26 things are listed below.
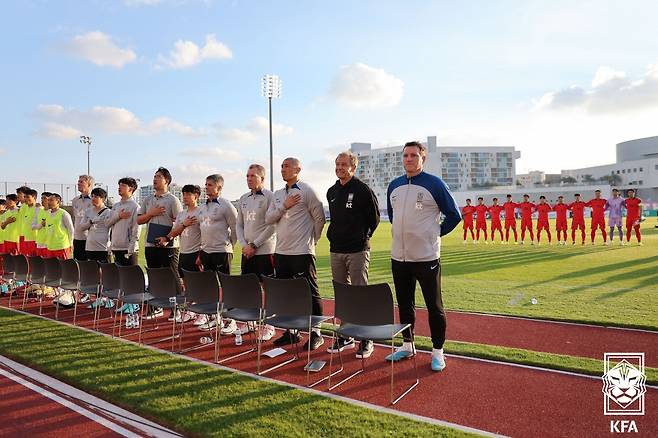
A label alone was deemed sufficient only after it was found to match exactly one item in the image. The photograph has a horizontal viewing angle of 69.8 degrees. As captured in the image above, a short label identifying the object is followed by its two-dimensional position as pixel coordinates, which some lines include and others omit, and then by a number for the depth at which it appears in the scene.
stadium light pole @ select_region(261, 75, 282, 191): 24.72
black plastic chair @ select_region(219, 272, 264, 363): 4.83
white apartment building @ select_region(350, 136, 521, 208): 118.00
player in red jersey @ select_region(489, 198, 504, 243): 19.44
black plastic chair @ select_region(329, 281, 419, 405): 3.96
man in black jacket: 5.04
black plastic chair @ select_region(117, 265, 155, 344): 5.88
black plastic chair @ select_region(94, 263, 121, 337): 6.32
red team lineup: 16.70
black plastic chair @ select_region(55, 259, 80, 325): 6.88
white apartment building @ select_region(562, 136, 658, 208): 79.12
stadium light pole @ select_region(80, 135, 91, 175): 47.19
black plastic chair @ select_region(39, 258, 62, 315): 7.23
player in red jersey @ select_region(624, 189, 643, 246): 16.45
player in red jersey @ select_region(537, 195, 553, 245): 17.95
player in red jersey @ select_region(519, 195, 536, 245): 18.48
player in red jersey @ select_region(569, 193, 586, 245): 17.36
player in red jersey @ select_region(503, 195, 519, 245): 18.81
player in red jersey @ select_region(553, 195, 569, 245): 17.83
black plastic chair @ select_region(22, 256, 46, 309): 7.51
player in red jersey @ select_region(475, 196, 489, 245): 19.72
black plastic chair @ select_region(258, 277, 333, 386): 4.48
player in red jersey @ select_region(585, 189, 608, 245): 17.16
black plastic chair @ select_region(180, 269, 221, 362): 5.13
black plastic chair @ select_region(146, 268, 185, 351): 5.61
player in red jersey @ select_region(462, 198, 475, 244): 20.23
